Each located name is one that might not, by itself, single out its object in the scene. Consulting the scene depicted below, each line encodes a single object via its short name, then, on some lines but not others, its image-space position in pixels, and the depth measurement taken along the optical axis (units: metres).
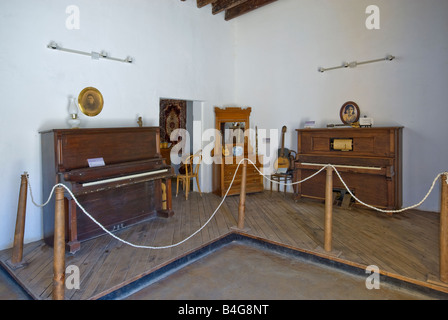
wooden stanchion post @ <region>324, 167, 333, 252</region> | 3.22
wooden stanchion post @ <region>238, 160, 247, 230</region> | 3.90
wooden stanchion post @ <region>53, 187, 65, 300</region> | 2.23
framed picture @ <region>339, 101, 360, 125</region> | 5.22
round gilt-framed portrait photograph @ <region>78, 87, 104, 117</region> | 4.04
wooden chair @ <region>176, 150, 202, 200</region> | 5.77
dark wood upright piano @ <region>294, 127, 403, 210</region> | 4.58
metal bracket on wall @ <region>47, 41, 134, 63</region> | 3.72
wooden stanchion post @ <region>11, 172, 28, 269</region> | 3.06
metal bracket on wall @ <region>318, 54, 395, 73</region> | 4.89
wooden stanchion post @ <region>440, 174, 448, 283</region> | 2.55
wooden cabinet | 5.87
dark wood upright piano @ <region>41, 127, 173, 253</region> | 3.36
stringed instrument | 6.09
